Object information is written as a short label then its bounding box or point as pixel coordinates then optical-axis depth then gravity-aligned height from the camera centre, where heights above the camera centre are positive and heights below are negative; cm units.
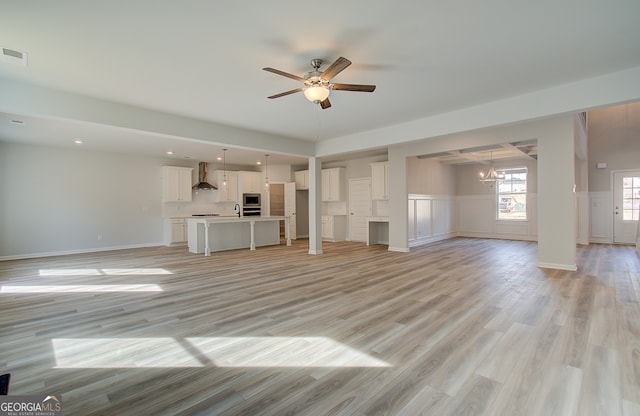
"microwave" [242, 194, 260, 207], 1088 +17
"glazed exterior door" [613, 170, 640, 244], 839 -12
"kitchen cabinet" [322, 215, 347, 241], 1012 -83
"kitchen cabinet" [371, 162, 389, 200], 882 +70
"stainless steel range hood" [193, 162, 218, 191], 989 +106
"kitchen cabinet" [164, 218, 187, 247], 924 -84
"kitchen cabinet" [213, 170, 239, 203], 1037 +68
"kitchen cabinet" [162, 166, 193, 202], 927 +69
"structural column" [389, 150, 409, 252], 754 +5
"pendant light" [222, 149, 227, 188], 1028 +116
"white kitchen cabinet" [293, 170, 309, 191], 1078 +92
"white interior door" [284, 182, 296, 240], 1091 +4
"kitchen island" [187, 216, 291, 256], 778 -82
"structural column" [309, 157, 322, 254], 756 -6
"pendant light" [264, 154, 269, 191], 1072 +115
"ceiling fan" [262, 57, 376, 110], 317 +130
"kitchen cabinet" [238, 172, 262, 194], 1084 +84
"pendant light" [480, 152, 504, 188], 884 +80
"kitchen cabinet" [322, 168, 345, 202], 1023 +67
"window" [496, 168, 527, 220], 976 +24
